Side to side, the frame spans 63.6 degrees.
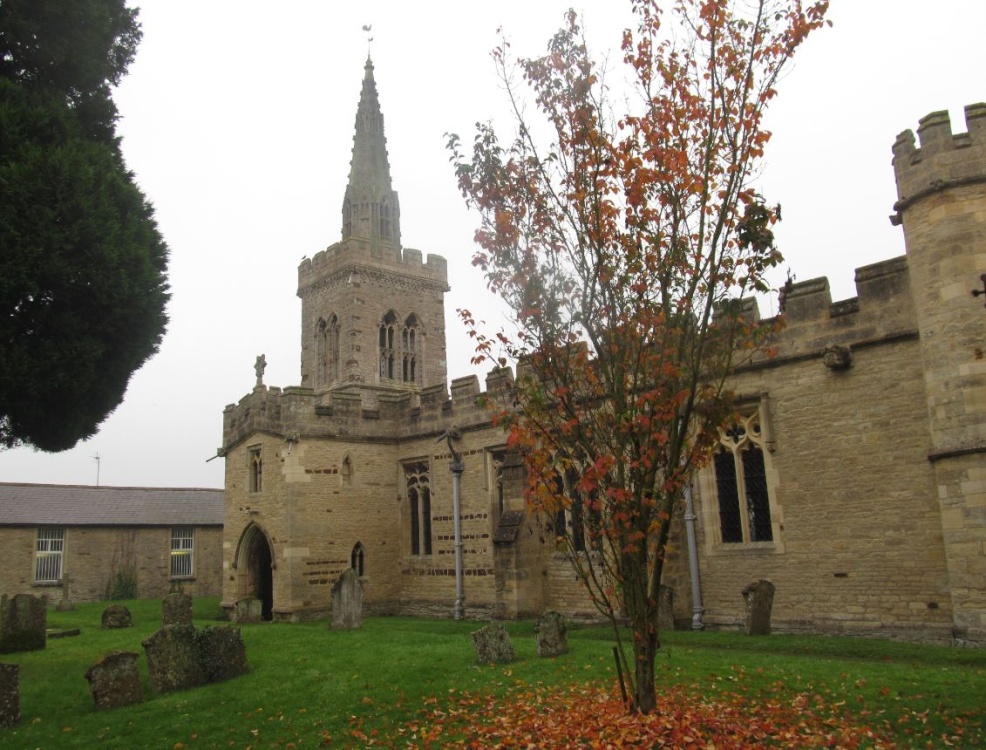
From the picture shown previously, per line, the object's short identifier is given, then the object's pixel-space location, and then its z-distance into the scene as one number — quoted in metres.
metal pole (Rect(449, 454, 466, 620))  18.95
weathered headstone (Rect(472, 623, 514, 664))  10.78
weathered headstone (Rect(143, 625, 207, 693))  10.14
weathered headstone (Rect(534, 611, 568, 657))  11.00
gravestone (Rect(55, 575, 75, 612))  26.41
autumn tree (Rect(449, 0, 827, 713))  6.52
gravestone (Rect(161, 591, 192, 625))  16.53
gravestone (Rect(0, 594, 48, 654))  14.24
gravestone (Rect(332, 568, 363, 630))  15.70
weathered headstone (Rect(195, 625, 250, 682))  10.64
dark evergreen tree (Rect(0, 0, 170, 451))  10.52
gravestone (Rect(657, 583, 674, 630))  13.14
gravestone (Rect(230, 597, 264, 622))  18.45
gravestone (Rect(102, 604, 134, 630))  18.34
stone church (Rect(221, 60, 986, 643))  11.27
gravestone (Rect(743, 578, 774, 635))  12.24
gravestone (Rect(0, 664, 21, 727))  9.04
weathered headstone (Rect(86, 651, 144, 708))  9.45
